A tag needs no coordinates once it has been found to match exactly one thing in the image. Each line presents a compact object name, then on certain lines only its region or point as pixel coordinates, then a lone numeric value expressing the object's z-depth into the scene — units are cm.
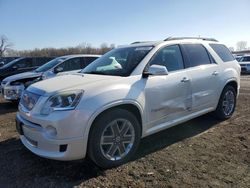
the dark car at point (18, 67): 822
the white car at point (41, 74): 622
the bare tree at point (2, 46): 7619
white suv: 248
